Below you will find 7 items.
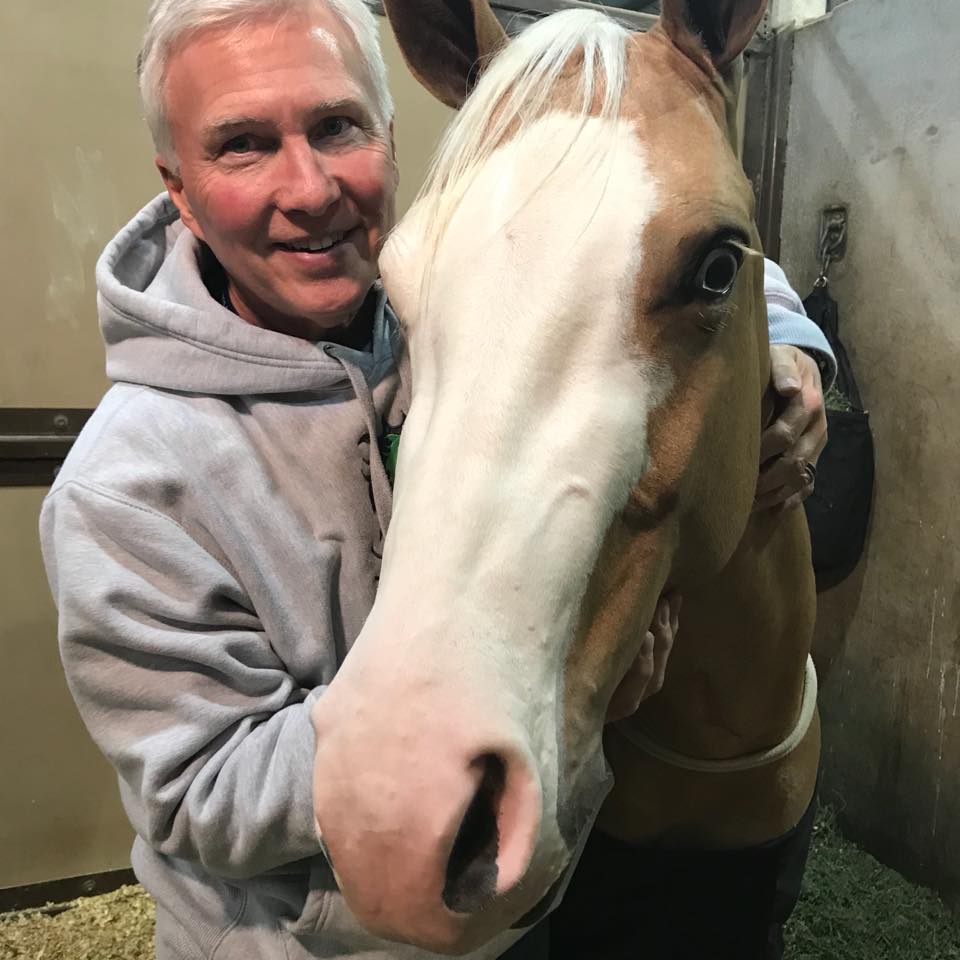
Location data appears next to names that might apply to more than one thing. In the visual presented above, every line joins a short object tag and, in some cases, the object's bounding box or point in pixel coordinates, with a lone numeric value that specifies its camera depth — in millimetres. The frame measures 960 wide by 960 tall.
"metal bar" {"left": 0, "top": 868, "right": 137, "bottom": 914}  1951
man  674
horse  452
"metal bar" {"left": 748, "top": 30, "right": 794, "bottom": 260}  2121
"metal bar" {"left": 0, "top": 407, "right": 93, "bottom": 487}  1771
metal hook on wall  1991
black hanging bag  1911
